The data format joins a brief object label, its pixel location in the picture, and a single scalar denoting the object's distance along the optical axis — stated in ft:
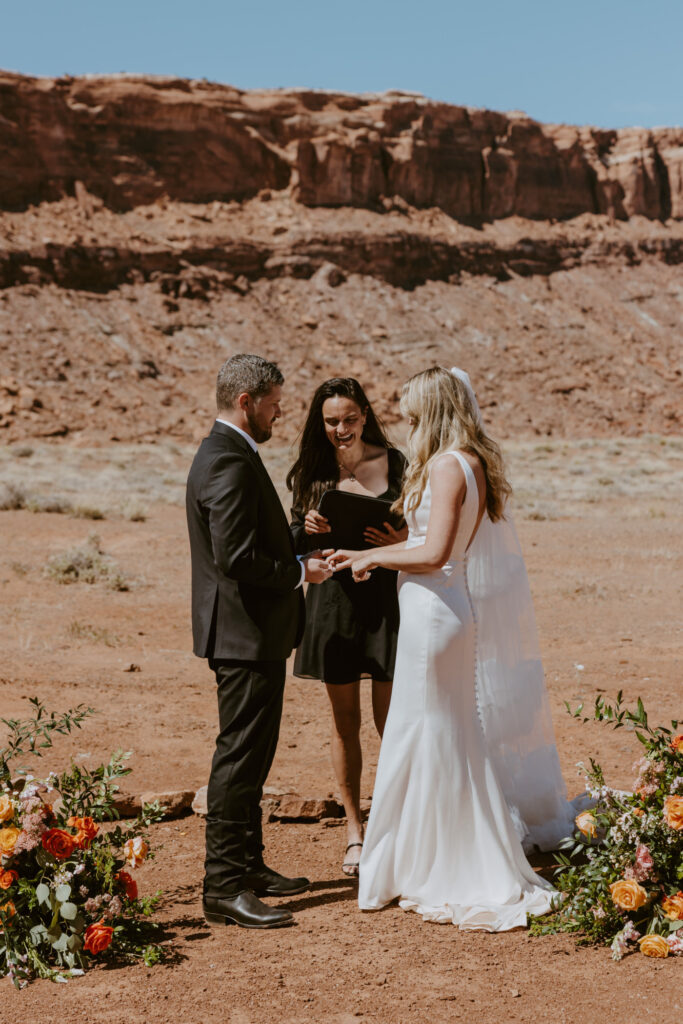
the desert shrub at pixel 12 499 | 58.90
